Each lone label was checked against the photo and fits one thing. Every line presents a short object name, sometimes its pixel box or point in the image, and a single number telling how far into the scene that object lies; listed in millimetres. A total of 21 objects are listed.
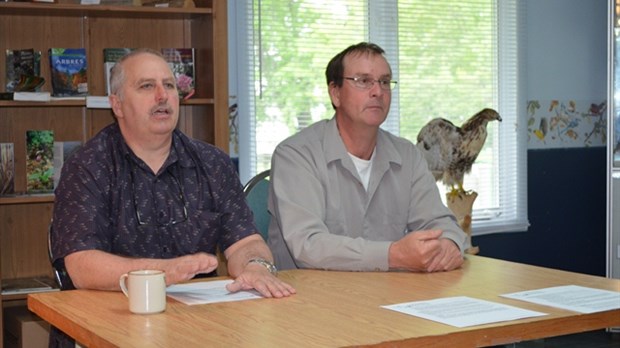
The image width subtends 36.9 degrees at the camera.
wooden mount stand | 4539
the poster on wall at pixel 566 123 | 5676
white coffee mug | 1994
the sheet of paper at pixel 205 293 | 2168
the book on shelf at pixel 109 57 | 4277
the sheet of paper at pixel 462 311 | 1892
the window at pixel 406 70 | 4746
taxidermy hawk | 4449
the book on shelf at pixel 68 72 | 4129
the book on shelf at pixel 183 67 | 4348
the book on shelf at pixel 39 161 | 4160
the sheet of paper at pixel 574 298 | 2043
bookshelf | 4184
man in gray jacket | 2760
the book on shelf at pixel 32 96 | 3947
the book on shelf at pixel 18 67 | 4105
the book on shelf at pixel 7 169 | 4047
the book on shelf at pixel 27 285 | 3955
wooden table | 1759
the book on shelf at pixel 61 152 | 4223
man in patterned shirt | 2549
